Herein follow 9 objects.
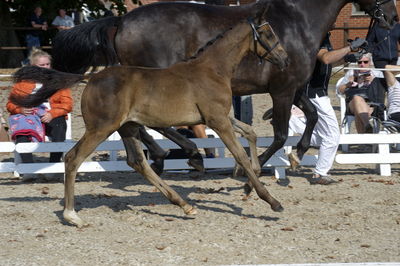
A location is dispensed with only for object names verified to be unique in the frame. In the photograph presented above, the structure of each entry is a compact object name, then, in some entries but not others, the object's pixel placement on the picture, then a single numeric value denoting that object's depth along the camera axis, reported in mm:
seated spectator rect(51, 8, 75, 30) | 36308
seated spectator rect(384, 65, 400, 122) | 17352
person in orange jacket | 15409
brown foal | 11747
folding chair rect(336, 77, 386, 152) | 18072
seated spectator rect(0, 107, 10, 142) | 17529
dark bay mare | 14213
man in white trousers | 15382
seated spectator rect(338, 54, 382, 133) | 18303
